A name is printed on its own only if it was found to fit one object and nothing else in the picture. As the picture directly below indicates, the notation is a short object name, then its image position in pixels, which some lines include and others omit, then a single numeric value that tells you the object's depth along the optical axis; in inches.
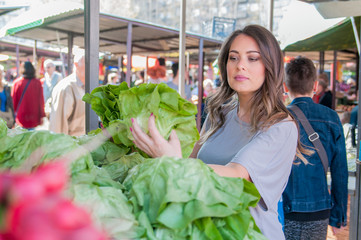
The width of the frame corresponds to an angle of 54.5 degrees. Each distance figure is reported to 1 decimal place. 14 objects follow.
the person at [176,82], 251.1
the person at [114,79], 550.3
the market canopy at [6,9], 199.9
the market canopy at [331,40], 218.5
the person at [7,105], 238.8
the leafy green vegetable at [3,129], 58.6
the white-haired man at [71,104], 160.9
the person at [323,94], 290.8
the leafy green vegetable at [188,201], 41.0
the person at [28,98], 239.3
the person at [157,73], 271.7
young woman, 61.4
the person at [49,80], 327.3
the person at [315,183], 104.0
